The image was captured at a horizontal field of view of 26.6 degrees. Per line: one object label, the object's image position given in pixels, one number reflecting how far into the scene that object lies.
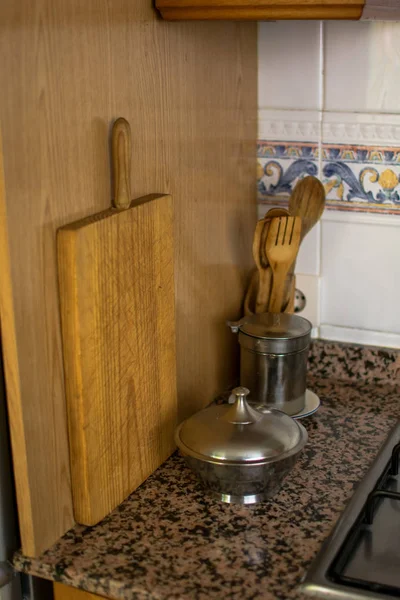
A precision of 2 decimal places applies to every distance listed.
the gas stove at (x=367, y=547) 0.90
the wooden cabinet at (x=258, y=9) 1.00
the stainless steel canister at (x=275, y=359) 1.22
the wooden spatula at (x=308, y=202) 1.32
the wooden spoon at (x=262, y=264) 1.27
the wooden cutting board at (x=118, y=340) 0.94
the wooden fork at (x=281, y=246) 1.26
